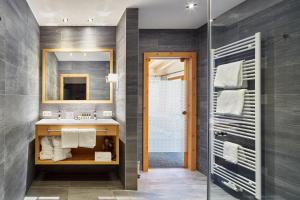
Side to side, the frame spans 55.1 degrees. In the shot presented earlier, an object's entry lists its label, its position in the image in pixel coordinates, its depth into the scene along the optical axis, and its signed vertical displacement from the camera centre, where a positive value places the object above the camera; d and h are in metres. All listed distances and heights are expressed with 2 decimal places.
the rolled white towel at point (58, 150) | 3.92 -0.71
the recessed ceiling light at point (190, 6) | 3.59 +1.18
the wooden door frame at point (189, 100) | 4.78 -0.02
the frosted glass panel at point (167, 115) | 5.05 -0.29
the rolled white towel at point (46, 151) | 3.92 -0.72
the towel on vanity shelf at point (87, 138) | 3.87 -0.53
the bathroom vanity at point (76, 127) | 3.90 -0.43
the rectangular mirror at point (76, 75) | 4.59 +0.38
